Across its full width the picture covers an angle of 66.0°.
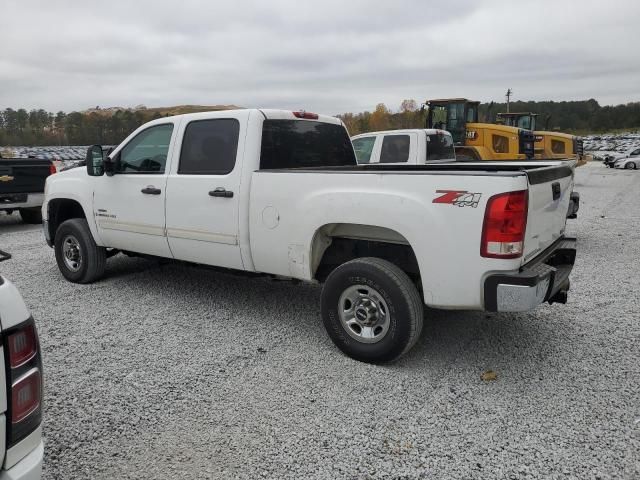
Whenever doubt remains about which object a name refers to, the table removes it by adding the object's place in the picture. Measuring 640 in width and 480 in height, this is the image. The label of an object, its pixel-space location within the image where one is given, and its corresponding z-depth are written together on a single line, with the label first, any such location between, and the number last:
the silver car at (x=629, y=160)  33.97
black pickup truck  9.84
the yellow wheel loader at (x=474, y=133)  16.53
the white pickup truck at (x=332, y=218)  3.21
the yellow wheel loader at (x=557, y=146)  20.86
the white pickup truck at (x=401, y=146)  9.38
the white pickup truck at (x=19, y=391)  1.69
